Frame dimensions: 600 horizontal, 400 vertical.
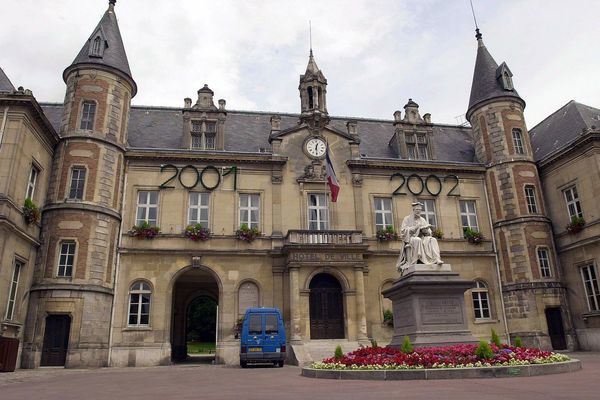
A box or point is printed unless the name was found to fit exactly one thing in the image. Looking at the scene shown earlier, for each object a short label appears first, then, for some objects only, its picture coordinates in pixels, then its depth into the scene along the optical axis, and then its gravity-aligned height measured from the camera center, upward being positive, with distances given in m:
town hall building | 22.83 +7.11
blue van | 20.23 +0.57
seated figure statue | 15.74 +3.26
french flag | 25.50 +8.59
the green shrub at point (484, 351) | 11.71 -0.13
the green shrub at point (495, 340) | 13.09 +0.14
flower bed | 11.60 -0.29
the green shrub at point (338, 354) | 13.59 -0.12
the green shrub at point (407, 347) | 12.38 +0.02
